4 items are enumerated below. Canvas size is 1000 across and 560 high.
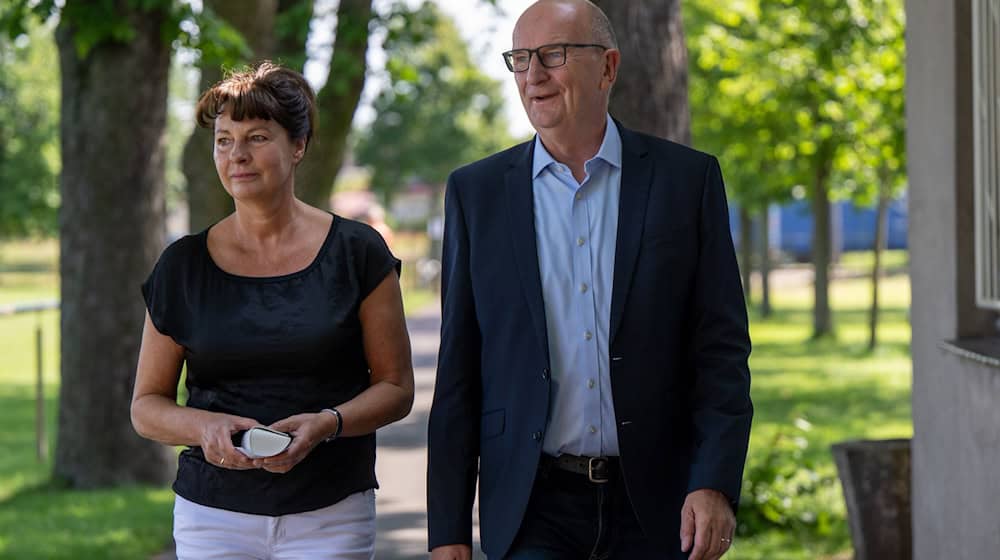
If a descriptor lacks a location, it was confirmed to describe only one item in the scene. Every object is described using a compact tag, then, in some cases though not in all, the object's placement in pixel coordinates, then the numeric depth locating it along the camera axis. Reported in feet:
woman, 11.77
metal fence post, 46.85
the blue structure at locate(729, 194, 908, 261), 255.91
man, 11.41
